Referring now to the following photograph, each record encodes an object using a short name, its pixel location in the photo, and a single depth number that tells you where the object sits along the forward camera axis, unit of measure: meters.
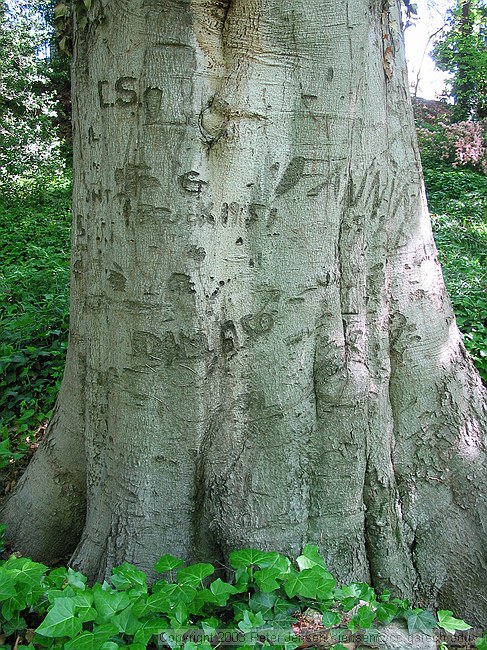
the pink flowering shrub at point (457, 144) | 12.31
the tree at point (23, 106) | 12.10
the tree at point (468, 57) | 14.35
